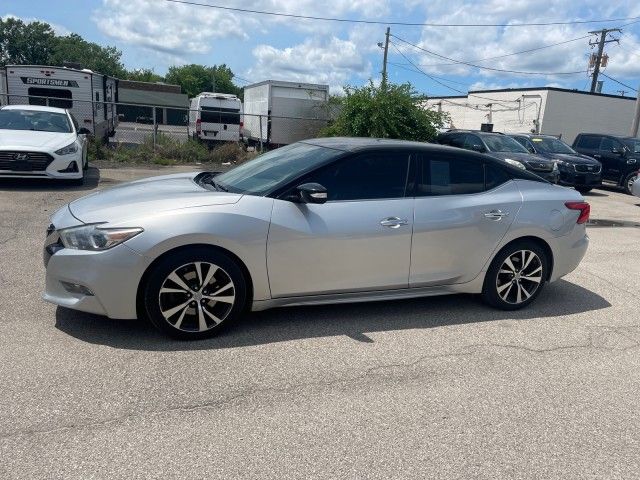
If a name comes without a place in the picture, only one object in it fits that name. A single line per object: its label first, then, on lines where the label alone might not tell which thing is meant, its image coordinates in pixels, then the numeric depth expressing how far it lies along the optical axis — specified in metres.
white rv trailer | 16.97
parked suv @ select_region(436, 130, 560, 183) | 14.30
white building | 31.12
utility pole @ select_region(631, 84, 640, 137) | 23.23
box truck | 20.03
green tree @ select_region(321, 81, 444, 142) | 17.31
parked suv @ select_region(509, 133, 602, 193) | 15.42
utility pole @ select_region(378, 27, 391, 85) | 38.39
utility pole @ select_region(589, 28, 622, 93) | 43.06
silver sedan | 3.88
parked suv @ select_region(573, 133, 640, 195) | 17.14
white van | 20.31
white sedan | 9.70
